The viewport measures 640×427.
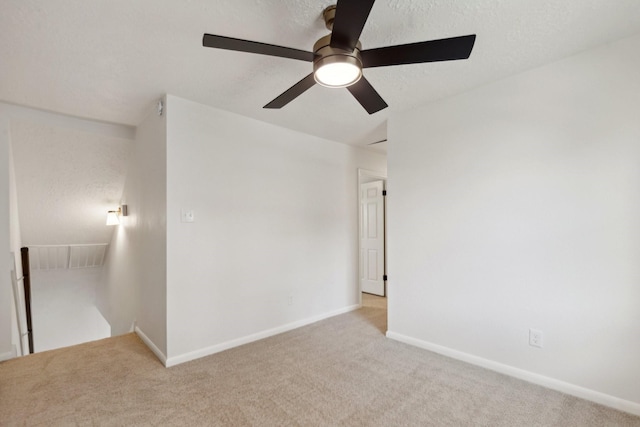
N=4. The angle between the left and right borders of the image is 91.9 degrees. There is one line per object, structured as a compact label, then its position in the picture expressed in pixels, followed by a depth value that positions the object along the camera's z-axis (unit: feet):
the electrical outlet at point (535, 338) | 7.42
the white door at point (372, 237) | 16.71
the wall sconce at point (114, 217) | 13.30
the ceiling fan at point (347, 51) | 4.42
